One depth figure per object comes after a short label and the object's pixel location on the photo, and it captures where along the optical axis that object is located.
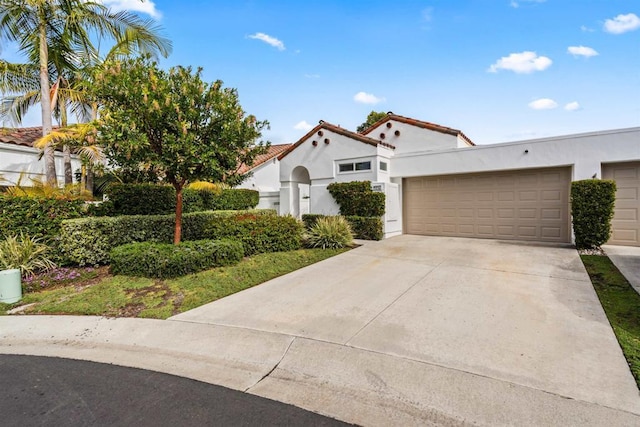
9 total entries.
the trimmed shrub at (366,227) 12.61
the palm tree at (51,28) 10.13
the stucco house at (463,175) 10.39
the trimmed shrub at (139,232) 8.05
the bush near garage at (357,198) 12.95
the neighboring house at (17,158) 11.34
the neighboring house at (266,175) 21.64
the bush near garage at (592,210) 9.09
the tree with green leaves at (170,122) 6.85
